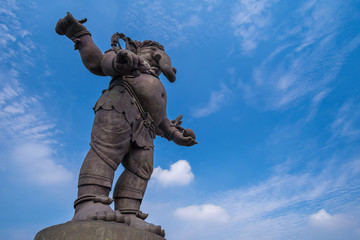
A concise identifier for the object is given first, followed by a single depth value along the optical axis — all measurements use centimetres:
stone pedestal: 213
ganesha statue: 281
